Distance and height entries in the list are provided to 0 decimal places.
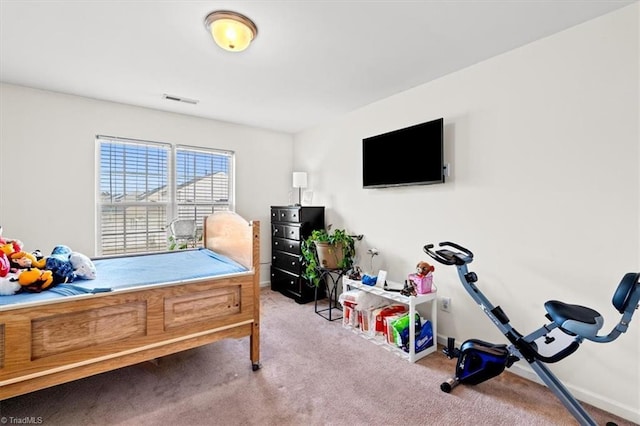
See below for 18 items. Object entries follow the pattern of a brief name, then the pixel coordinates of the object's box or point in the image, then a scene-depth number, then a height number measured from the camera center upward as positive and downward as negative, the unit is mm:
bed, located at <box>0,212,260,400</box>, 1513 -650
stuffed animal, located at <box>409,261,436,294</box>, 2520 -579
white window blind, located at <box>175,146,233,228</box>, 3867 +411
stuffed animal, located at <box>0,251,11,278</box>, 1622 -299
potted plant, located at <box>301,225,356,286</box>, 3213 -454
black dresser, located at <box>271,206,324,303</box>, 3758 -436
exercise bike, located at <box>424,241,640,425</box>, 1430 -739
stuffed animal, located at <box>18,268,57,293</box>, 1611 -377
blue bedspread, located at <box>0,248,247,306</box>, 1659 -441
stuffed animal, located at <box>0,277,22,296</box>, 1564 -399
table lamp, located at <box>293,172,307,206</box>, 4121 +443
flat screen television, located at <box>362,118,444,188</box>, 2578 +535
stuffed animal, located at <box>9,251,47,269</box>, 1763 -300
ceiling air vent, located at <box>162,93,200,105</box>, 3138 +1227
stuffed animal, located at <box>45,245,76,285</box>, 1794 -349
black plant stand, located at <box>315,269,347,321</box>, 3275 -1005
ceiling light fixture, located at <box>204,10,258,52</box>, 1775 +1146
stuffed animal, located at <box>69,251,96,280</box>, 1937 -368
